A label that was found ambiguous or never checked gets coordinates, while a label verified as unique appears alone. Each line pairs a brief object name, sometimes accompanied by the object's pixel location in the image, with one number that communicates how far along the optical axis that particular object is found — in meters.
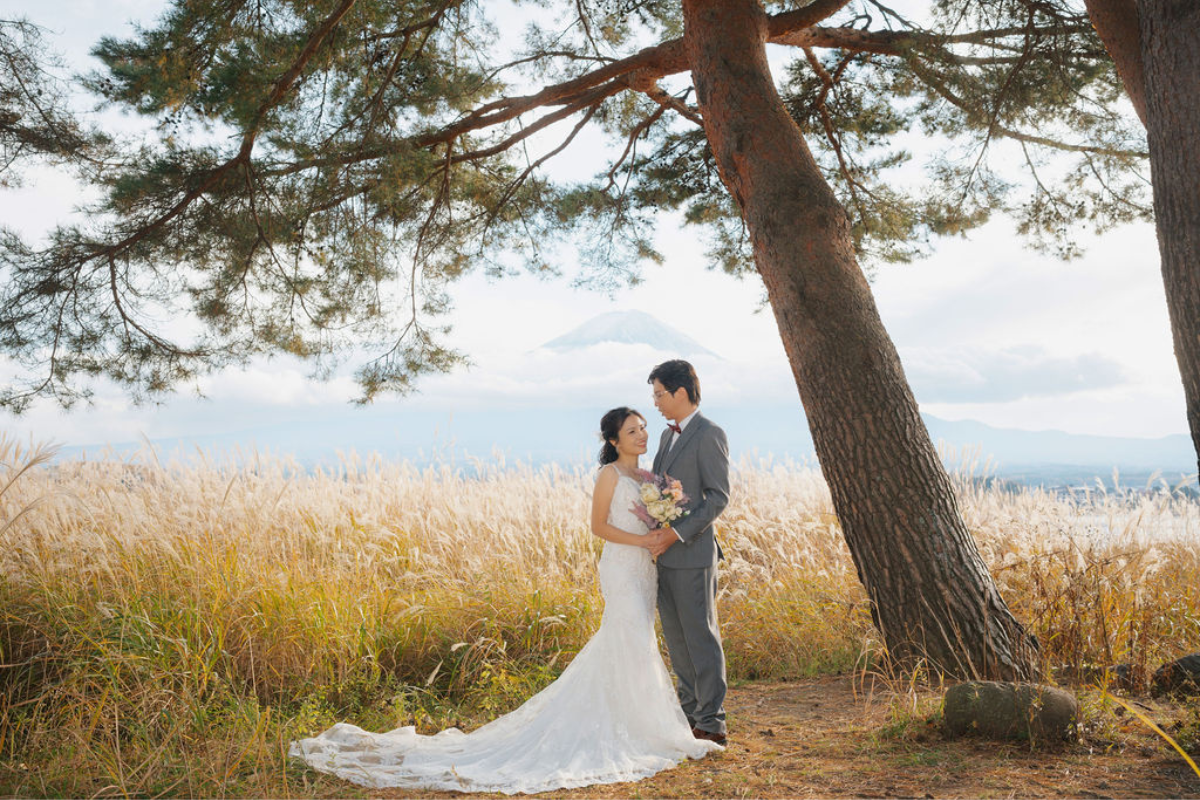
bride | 3.44
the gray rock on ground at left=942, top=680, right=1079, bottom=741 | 3.51
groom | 3.83
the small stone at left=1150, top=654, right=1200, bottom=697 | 4.04
